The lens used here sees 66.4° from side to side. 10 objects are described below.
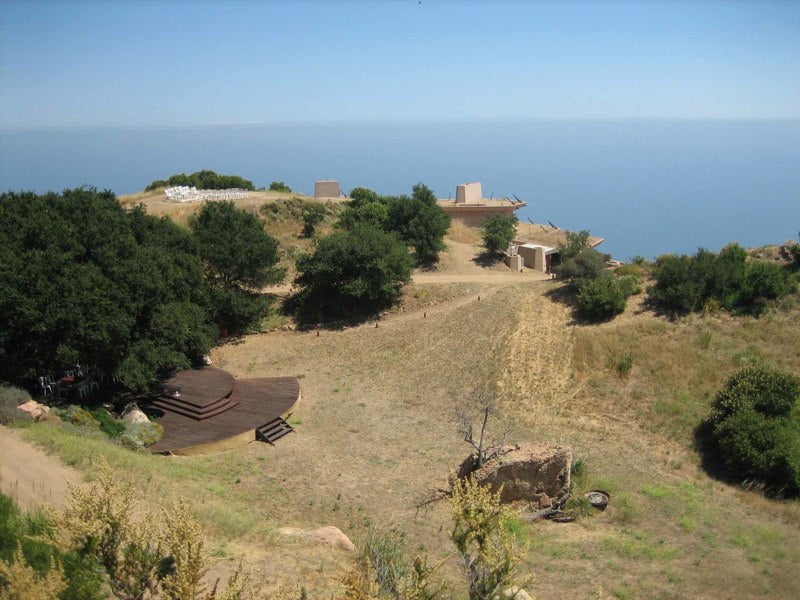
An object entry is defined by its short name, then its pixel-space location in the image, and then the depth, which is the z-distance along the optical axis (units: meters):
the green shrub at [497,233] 36.12
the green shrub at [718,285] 24.30
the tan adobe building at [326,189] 47.66
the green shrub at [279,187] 50.23
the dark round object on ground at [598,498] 15.75
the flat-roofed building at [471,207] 47.09
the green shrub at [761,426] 16.86
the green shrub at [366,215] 37.47
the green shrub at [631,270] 27.92
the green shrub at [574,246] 30.45
